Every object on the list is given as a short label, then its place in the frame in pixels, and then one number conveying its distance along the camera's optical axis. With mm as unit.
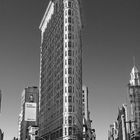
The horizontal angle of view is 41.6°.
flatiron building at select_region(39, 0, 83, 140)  77871
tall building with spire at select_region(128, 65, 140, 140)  106975
